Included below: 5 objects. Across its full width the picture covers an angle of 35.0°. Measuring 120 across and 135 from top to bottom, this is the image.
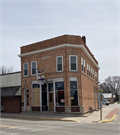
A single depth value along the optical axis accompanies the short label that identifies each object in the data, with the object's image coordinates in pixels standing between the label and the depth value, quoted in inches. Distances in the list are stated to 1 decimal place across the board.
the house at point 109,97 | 3289.6
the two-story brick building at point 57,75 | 820.6
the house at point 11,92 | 983.8
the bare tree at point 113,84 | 3799.2
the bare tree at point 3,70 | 2040.1
